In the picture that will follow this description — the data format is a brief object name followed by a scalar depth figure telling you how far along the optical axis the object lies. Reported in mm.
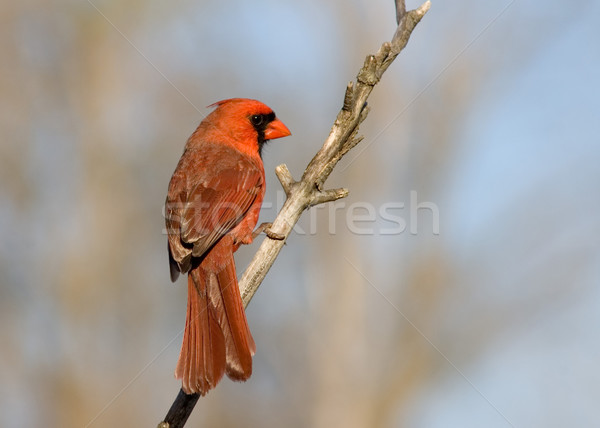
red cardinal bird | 6500
